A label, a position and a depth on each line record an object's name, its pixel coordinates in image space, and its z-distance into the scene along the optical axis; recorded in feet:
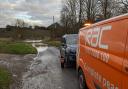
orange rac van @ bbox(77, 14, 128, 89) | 5.27
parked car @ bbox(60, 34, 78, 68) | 17.73
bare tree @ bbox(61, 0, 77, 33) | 55.22
